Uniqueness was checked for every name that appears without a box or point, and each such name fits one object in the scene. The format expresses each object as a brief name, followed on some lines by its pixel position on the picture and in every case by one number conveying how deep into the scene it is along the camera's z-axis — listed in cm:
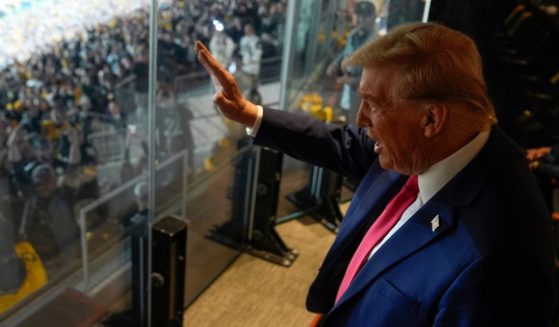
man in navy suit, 91
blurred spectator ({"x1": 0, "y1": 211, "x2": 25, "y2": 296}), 190
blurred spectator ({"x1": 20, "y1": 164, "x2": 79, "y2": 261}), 206
